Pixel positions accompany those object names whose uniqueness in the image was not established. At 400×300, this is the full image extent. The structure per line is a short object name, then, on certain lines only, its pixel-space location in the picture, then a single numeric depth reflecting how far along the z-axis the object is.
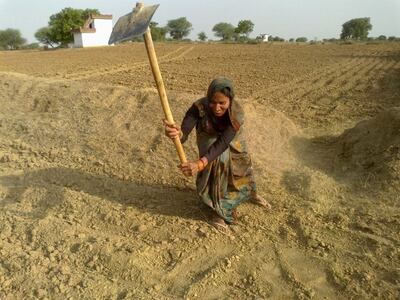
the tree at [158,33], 51.08
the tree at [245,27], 48.41
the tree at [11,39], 59.47
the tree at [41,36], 59.22
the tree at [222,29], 69.25
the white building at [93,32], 39.17
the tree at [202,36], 67.98
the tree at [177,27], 68.19
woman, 2.62
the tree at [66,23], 43.00
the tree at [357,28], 57.22
